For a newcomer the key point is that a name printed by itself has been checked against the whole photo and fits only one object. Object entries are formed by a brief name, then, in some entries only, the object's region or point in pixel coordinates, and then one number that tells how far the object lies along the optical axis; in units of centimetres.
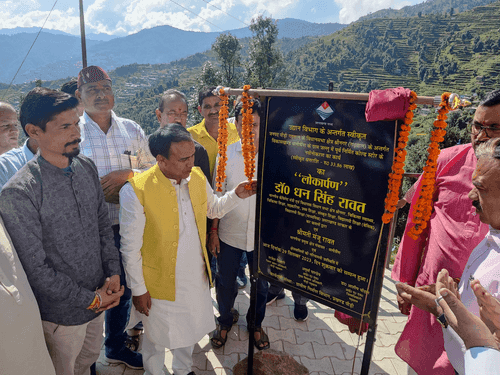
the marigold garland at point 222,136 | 228
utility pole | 819
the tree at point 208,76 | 2337
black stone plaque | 170
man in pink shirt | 188
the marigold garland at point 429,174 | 147
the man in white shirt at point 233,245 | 288
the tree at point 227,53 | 2633
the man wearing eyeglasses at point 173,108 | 333
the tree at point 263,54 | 2697
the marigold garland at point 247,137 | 211
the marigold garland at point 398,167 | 151
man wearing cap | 275
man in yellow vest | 219
